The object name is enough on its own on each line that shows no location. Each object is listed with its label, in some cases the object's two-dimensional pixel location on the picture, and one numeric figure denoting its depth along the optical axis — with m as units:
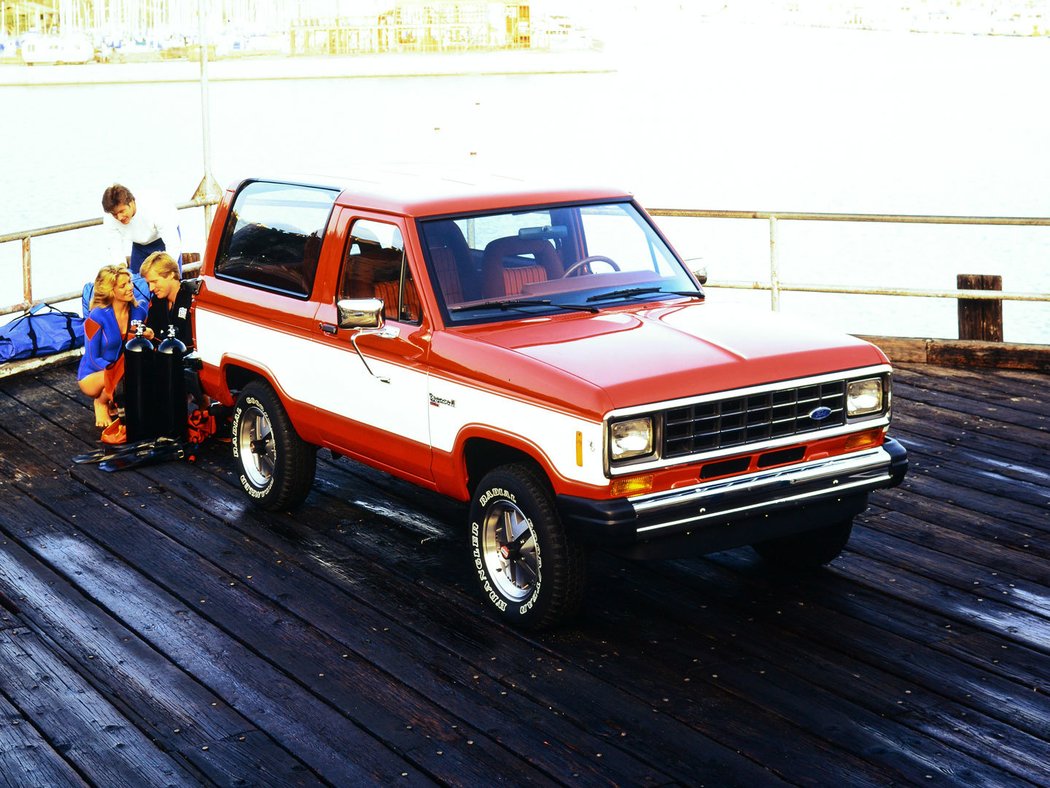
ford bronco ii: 5.46
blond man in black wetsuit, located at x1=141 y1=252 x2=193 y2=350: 9.04
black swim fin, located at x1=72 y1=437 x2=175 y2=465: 8.77
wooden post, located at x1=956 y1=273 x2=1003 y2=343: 11.50
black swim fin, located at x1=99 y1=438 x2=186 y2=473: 8.64
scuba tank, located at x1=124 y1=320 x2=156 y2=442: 8.93
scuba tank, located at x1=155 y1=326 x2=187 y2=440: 8.98
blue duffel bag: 11.43
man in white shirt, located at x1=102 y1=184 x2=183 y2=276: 10.41
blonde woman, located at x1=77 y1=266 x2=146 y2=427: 9.05
